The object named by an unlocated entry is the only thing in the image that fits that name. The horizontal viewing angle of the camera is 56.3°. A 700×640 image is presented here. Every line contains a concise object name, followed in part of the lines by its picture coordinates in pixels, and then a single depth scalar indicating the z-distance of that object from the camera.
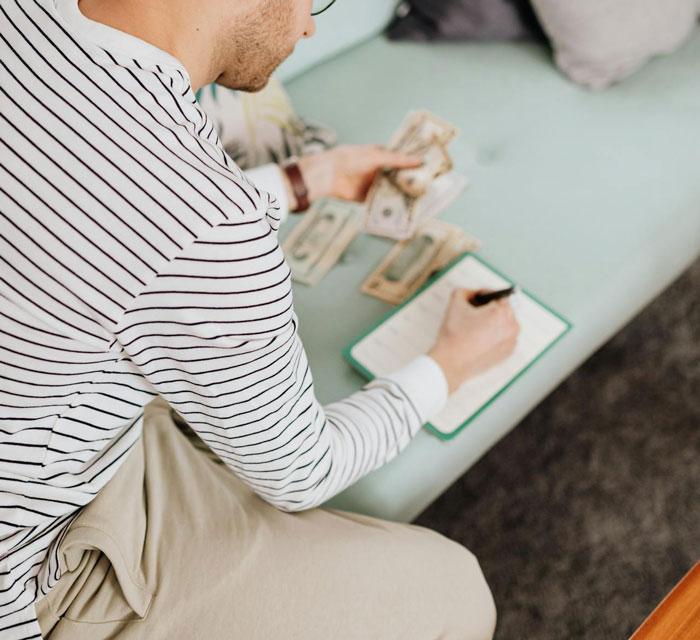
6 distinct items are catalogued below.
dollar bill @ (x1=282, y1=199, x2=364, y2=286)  1.28
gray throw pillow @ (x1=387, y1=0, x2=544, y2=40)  1.57
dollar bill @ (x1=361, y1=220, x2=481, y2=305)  1.24
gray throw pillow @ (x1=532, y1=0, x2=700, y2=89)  1.48
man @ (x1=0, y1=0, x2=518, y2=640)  0.60
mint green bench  1.14
